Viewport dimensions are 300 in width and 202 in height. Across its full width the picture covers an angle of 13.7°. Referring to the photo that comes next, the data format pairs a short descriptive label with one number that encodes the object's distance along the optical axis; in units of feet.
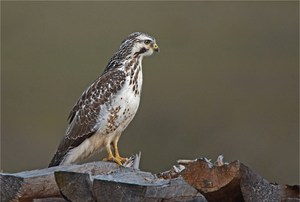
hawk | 46.01
